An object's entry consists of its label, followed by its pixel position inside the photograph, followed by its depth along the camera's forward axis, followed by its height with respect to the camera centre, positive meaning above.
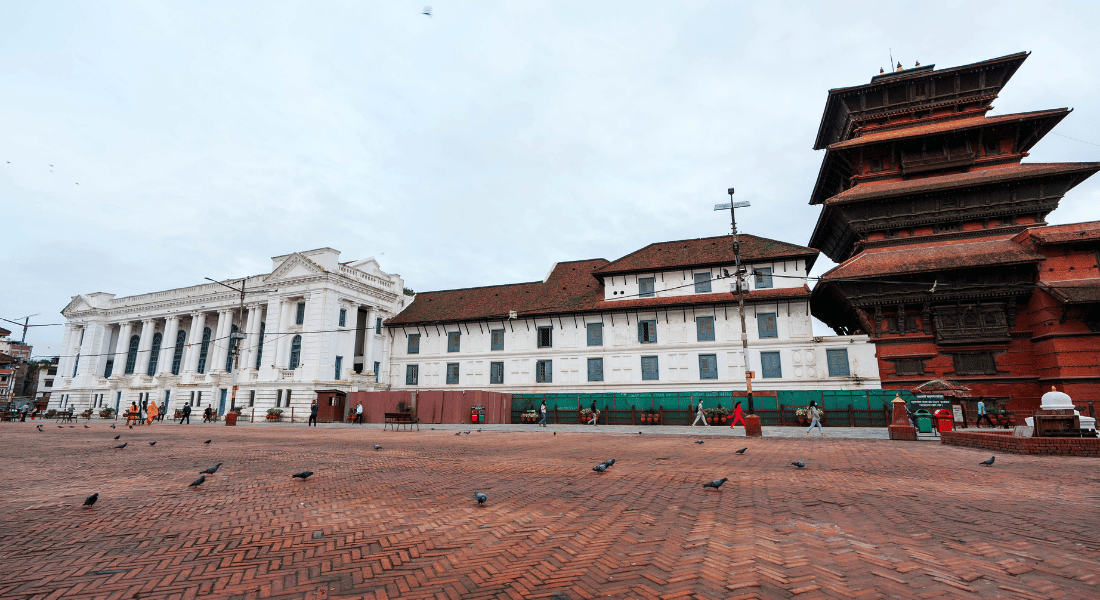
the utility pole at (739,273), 20.81 +5.44
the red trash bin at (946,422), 18.48 -0.82
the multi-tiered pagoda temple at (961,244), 24.25 +8.09
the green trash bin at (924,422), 20.39 -0.92
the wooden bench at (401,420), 23.64 -1.20
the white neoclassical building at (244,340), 39.44 +5.20
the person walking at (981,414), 22.94 -0.65
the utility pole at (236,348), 29.72 +3.09
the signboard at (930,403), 20.67 -0.14
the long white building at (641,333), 31.56 +4.65
